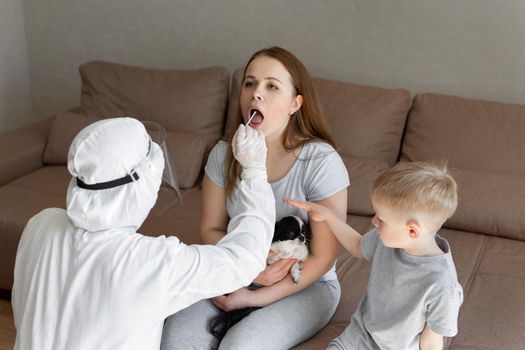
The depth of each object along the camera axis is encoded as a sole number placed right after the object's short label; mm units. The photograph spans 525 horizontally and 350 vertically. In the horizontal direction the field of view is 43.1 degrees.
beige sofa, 2230
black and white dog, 1729
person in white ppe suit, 1259
